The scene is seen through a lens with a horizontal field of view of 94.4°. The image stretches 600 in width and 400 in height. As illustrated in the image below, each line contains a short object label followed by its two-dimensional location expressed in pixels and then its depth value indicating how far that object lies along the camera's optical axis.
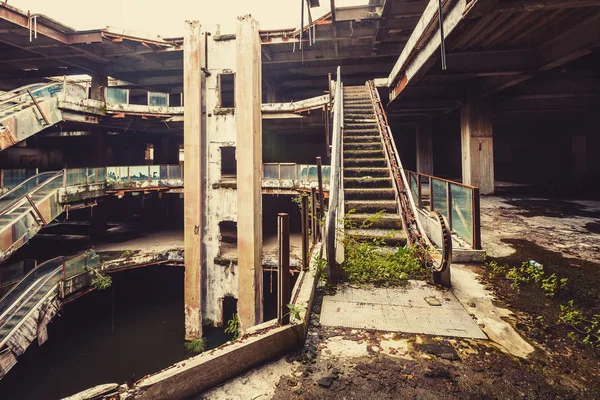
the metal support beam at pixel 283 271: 2.86
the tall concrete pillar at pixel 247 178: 14.41
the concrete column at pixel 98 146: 17.50
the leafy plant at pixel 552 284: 3.86
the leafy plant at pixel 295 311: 2.90
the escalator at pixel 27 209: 10.77
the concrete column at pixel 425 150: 16.72
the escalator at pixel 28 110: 11.80
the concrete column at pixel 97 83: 18.72
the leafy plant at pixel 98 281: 13.13
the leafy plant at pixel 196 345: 13.36
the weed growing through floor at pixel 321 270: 4.23
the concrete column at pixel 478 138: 11.05
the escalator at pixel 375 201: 4.24
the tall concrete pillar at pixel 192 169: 14.63
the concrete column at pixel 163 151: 21.70
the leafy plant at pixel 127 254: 14.43
